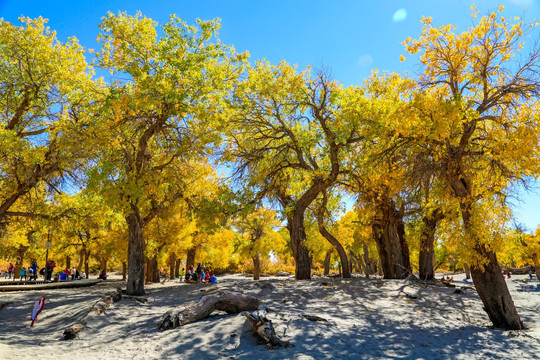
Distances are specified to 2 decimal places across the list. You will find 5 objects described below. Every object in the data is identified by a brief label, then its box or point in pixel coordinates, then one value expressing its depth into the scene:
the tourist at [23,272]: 33.16
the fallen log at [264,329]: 6.95
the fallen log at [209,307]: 8.74
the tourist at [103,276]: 33.31
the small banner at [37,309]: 10.11
